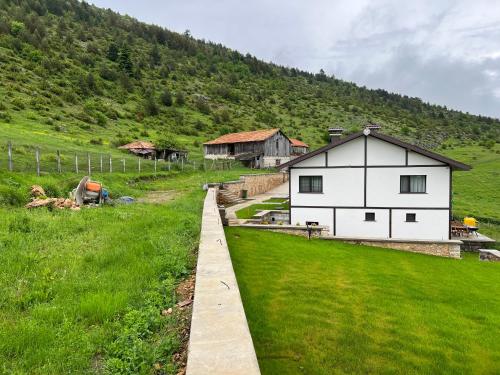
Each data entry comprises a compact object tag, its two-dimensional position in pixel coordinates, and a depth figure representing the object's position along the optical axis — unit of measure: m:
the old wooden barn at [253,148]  60.00
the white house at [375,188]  23.45
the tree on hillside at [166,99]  83.50
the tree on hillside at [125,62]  94.81
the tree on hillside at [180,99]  86.90
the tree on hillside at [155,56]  113.31
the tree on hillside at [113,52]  99.50
